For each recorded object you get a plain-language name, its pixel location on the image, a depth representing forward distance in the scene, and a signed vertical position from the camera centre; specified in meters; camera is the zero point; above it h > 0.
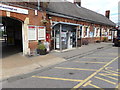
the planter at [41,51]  9.40 -1.04
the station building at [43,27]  8.50 +1.74
